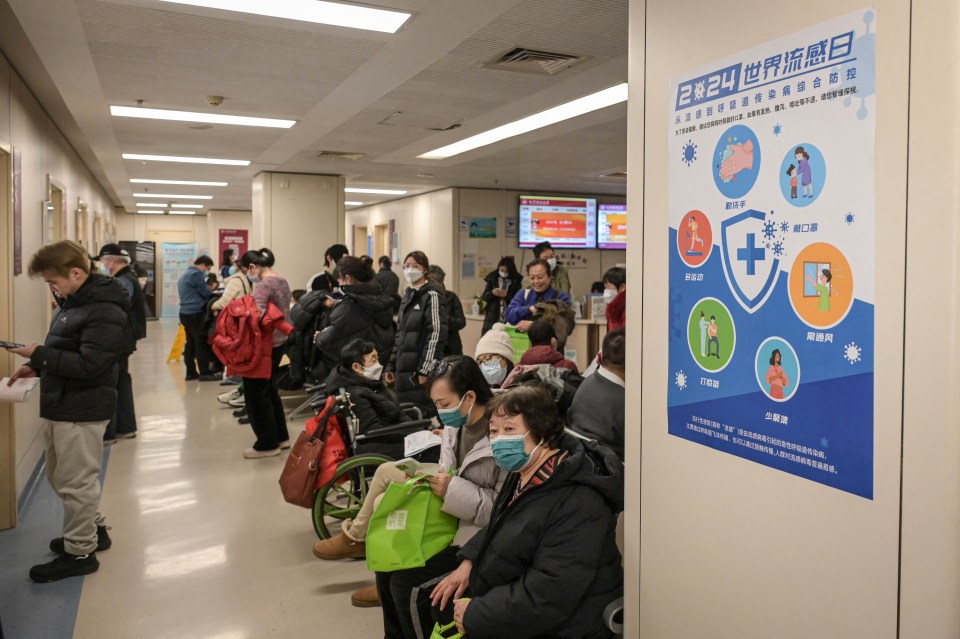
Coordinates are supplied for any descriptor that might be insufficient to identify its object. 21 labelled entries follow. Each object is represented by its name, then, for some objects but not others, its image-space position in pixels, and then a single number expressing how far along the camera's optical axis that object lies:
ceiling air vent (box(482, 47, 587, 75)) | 4.14
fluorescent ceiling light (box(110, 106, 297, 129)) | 6.04
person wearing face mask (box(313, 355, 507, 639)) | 2.45
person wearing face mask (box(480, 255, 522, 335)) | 7.57
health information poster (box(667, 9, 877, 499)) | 1.42
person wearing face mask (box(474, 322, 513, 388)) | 3.91
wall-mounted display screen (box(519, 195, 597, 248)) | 12.24
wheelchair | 3.67
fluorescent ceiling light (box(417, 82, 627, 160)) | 5.32
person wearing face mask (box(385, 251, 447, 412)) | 4.95
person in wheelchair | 3.80
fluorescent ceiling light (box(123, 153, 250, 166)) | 8.73
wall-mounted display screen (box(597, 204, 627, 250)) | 12.88
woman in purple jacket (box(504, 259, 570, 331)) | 5.42
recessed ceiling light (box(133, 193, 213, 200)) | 14.40
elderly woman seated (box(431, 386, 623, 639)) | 1.95
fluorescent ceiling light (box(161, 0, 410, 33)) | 3.44
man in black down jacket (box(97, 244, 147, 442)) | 5.78
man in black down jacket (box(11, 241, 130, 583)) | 3.31
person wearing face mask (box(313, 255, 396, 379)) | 5.41
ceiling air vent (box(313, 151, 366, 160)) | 8.25
